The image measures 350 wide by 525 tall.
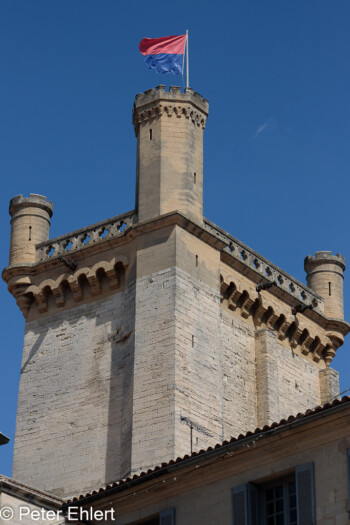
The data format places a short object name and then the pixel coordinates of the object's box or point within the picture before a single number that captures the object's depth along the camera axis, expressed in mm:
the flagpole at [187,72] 39581
